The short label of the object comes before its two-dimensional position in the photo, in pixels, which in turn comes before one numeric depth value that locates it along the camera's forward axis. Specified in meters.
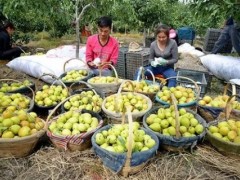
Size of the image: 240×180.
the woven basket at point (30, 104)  2.56
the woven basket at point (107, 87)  2.94
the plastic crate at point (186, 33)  8.14
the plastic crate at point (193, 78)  3.39
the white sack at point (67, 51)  4.58
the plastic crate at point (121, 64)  4.74
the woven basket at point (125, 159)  1.76
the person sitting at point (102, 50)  3.57
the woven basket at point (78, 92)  2.62
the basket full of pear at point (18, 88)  3.05
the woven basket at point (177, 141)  1.98
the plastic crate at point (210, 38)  6.03
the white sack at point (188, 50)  6.25
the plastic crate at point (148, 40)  6.89
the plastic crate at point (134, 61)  4.60
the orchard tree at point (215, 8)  2.24
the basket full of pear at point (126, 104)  2.27
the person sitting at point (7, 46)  4.95
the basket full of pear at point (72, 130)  2.05
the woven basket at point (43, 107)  2.77
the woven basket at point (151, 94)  2.81
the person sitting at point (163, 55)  3.41
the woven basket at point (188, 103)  2.50
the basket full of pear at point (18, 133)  1.98
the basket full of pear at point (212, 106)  2.46
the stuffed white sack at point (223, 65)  4.04
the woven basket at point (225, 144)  1.99
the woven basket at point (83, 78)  3.21
